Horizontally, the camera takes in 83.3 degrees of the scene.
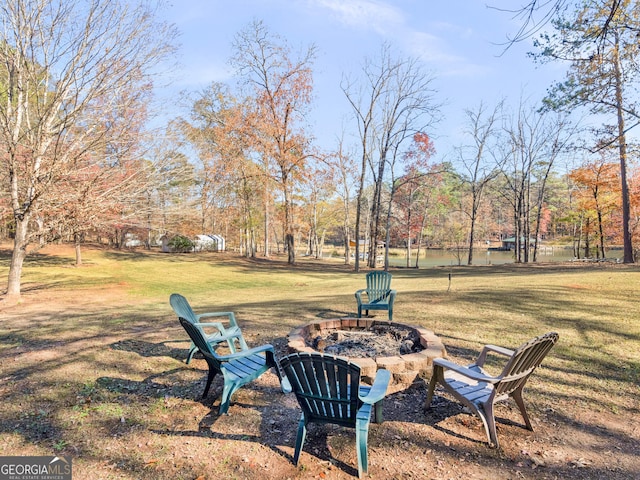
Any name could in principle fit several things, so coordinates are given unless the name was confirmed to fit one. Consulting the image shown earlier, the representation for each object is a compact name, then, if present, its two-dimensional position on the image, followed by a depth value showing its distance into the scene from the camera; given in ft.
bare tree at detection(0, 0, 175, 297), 25.50
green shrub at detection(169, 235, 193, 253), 88.76
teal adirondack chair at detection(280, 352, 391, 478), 7.62
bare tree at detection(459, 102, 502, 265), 82.63
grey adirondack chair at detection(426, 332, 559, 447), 8.65
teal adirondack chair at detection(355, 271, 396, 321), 19.74
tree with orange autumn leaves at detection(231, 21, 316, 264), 67.67
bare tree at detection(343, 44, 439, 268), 67.56
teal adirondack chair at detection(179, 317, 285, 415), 10.09
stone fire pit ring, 11.73
